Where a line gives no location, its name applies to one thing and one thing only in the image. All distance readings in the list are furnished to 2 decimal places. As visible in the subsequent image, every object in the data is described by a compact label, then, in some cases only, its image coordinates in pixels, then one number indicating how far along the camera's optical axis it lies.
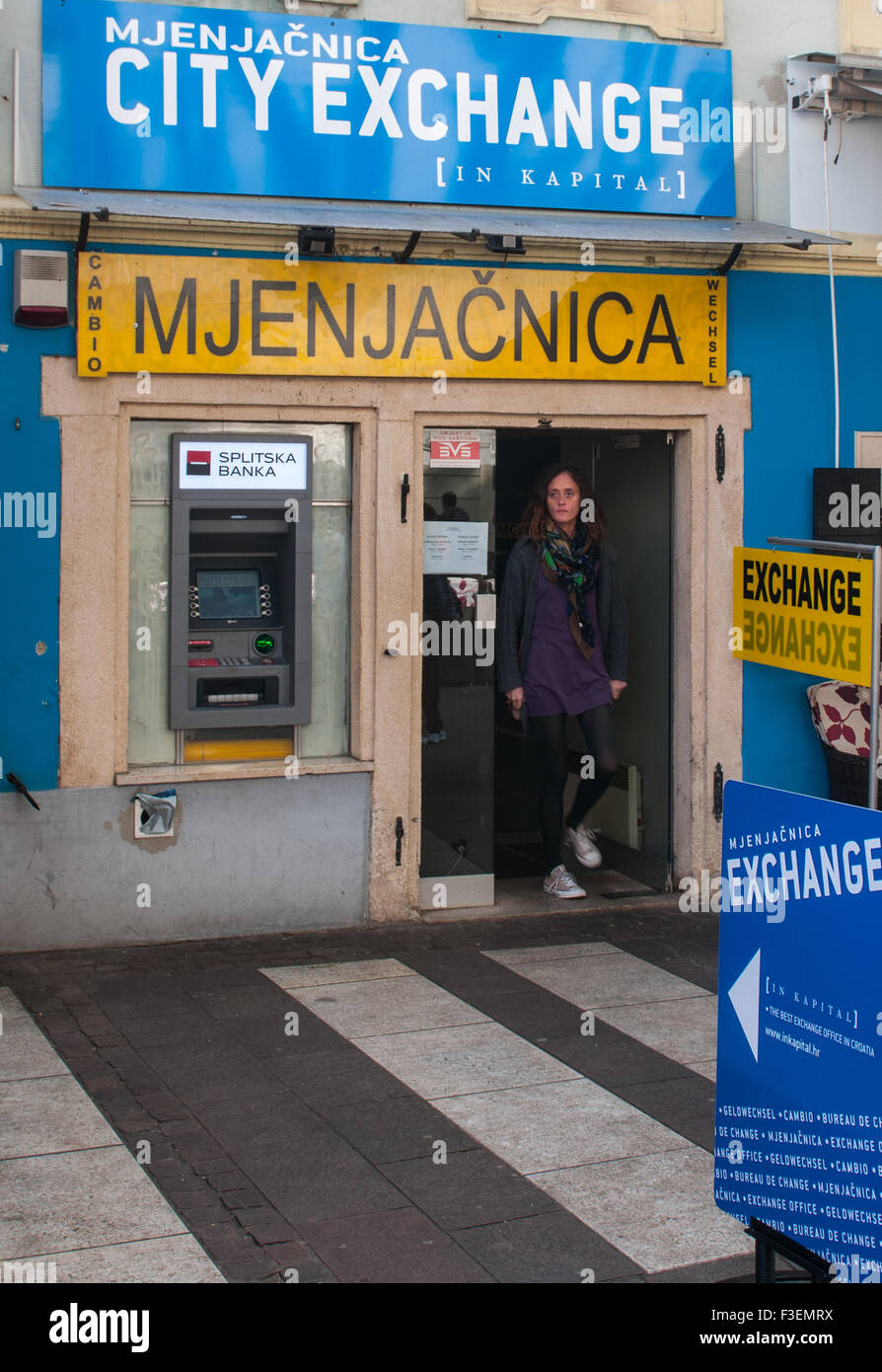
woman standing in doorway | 8.42
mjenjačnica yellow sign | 7.34
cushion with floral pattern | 8.33
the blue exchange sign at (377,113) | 7.22
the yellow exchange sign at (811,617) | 4.65
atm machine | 7.58
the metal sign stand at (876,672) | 4.07
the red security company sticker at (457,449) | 8.03
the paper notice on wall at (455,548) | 8.12
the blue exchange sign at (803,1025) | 3.38
